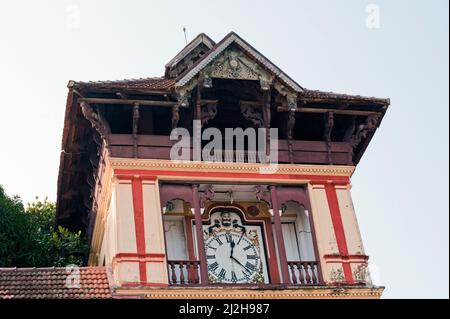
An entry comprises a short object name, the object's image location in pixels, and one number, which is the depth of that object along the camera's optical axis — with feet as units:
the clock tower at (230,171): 57.52
